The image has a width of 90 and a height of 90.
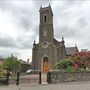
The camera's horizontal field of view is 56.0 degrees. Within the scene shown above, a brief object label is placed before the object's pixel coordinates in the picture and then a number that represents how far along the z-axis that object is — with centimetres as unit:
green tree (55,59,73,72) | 1192
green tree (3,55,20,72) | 2246
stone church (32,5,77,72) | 1720
